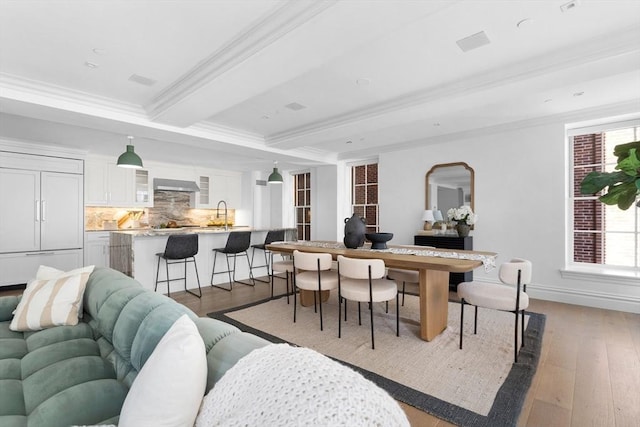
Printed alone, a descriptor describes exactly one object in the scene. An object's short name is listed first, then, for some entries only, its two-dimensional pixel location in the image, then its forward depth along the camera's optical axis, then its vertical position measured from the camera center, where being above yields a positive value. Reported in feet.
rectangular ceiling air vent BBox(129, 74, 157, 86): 9.82 +4.37
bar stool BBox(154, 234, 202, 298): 14.21 -1.66
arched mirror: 16.61 +1.55
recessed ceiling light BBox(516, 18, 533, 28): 7.13 +4.48
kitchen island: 14.42 -2.11
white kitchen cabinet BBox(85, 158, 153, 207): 19.88 +1.99
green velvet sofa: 3.80 -2.37
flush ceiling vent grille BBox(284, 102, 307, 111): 12.63 +4.50
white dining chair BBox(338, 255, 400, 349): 9.23 -2.26
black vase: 12.03 -0.69
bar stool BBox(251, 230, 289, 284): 18.40 -1.54
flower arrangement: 15.57 -0.08
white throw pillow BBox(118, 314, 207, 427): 2.98 -1.74
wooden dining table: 8.99 -1.80
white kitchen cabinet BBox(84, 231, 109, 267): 19.02 -2.11
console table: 15.78 -1.55
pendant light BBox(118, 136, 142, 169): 13.37 +2.38
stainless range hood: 22.55 +2.22
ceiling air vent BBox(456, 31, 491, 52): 7.77 +4.47
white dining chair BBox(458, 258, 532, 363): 8.32 -2.23
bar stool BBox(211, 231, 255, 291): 16.49 -1.73
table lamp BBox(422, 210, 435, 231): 17.38 -0.26
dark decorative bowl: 11.89 -0.95
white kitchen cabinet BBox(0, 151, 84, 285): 16.17 +0.03
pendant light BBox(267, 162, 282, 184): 20.26 +2.39
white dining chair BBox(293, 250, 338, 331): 10.64 -2.23
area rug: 6.59 -3.95
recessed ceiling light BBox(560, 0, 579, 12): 6.53 +4.48
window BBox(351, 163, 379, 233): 21.04 +1.53
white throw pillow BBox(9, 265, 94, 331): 6.36 -1.89
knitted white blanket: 2.26 -1.45
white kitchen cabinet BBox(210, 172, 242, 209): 25.95 +2.22
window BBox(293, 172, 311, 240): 25.12 +0.97
